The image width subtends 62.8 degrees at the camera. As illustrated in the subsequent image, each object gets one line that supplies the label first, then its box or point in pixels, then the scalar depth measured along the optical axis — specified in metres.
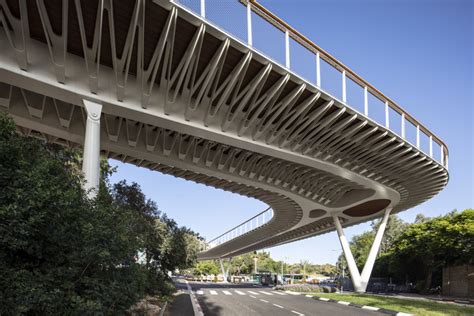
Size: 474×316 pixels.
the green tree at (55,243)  5.58
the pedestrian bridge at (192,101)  12.21
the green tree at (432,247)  37.03
